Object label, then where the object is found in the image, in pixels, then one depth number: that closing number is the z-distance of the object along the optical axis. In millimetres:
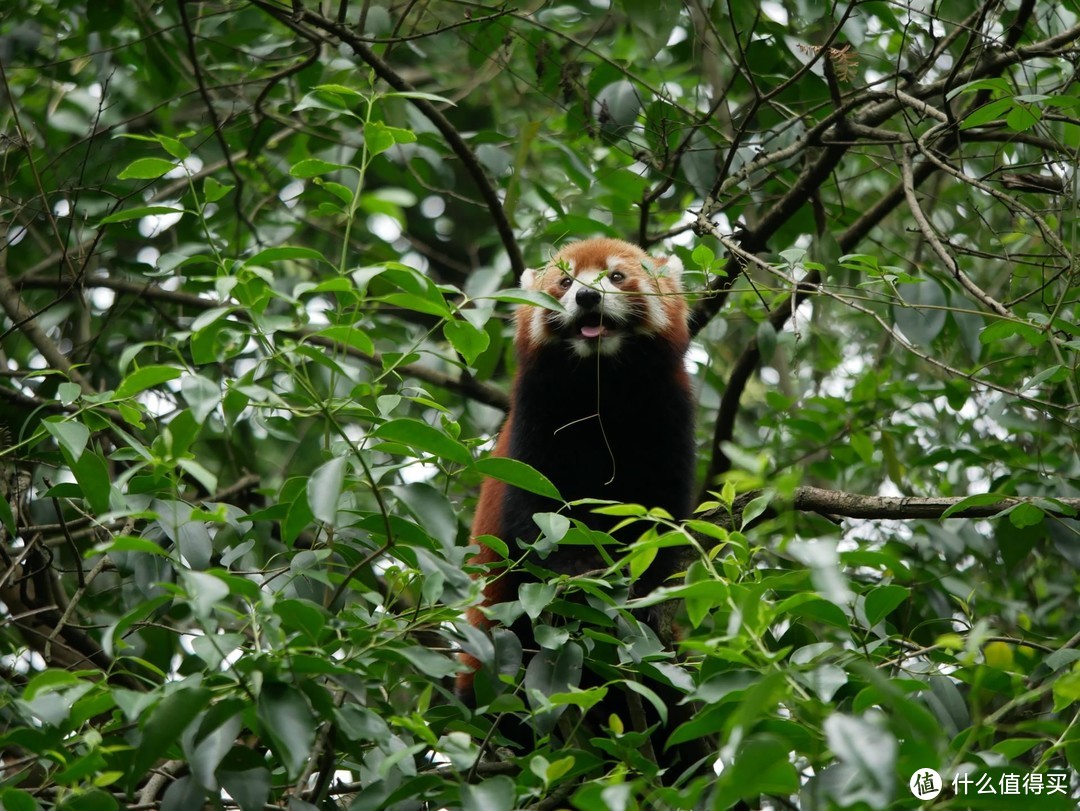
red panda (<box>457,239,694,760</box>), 8133
